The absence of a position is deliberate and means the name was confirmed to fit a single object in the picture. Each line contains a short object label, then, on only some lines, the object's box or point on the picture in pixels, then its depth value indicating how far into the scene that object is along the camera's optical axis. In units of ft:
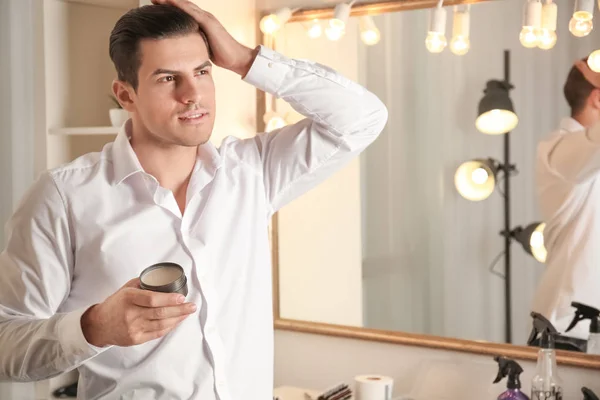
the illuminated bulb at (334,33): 7.86
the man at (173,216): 5.15
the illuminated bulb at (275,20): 8.21
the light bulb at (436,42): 7.43
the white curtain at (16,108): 8.41
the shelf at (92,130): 8.29
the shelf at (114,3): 8.84
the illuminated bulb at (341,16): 7.78
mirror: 7.06
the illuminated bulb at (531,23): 6.82
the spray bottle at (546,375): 6.43
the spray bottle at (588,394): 6.36
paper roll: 7.06
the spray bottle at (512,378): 6.59
